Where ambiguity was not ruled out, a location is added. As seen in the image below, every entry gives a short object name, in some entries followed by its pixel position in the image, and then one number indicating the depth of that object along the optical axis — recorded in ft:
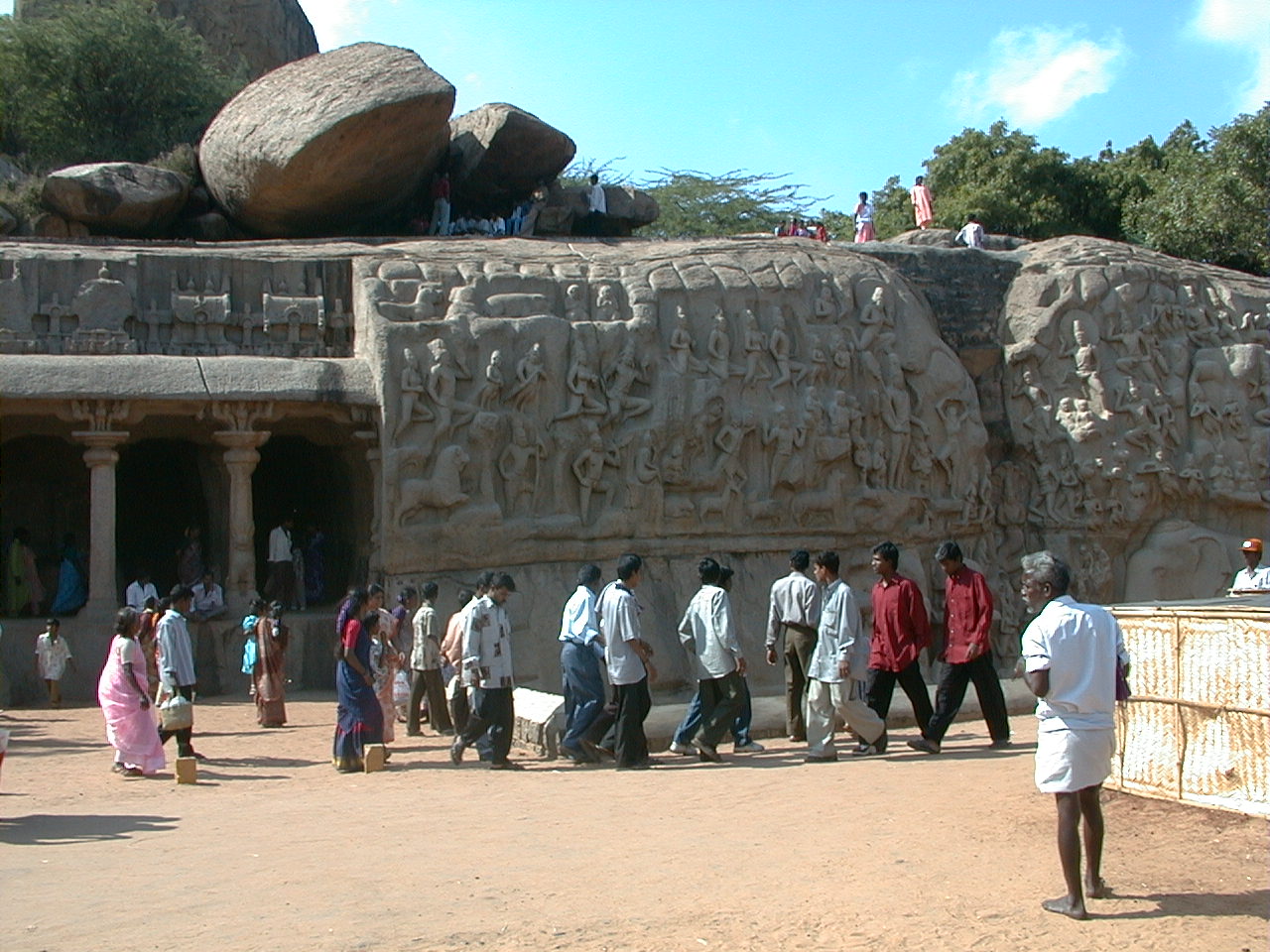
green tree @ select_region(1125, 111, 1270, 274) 82.23
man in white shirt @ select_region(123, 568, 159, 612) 46.98
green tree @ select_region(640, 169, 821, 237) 112.37
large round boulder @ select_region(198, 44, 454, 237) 59.26
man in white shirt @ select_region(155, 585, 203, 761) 32.83
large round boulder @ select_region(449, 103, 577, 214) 68.44
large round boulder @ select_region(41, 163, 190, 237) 60.44
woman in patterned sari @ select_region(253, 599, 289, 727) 40.01
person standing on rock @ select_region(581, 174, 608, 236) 69.87
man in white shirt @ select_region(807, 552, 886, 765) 30.17
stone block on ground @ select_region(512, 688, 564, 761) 33.78
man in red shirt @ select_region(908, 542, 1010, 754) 30.25
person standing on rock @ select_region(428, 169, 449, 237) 65.77
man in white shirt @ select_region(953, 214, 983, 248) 69.59
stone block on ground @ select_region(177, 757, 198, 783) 30.62
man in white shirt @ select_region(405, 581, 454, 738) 36.29
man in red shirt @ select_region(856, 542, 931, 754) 31.19
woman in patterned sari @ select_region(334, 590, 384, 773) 31.50
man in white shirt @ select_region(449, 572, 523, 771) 31.07
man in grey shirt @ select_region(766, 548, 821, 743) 32.37
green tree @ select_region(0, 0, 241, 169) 80.12
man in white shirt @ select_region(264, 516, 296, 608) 53.72
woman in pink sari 31.30
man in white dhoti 17.51
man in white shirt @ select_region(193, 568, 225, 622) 48.44
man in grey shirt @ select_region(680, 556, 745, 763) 31.17
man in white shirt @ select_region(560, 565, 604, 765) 31.19
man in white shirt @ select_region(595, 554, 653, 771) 30.55
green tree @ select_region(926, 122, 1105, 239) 98.73
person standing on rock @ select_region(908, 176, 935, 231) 79.51
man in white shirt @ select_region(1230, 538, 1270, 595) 32.64
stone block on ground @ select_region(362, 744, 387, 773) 31.48
